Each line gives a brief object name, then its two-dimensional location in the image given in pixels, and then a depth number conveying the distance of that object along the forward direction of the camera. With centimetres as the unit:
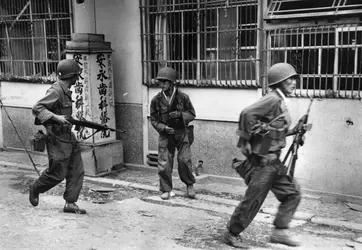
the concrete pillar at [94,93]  871
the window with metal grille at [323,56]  687
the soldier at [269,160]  500
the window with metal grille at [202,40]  790
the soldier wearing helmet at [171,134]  724
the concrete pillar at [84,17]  964
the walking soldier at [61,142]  621
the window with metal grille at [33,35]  1027
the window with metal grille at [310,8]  684
